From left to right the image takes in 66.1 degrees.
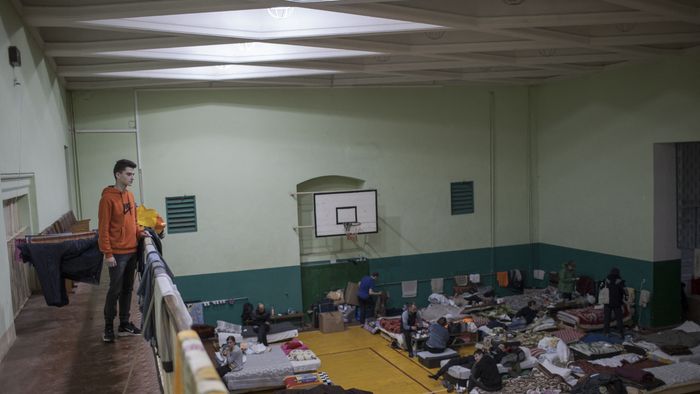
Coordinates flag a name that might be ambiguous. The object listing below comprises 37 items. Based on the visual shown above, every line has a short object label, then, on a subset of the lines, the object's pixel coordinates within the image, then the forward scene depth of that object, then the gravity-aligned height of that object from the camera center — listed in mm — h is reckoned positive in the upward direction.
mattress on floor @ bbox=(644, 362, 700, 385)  7945 -3239
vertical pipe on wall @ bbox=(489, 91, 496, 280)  12938 +278
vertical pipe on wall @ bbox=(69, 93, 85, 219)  10102 +338
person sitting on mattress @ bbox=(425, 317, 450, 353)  9758 -3131
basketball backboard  11531 -872
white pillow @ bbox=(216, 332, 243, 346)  10262 -3135
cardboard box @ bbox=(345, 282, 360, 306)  11992 -2741
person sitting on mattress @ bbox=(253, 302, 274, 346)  10541 -2934
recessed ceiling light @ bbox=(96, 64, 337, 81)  9656 +1884
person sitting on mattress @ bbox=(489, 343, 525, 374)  8859 -3180
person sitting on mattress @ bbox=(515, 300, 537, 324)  11164 -3116
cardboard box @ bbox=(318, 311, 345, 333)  11398 -3186
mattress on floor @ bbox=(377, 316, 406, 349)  10378 -3295
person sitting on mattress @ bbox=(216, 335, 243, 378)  8805 -3062
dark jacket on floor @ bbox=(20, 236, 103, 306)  4340 -669
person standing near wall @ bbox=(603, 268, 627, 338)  10086 -2619
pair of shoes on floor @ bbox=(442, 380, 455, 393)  8469 -3487
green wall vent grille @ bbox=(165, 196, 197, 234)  10875 -734
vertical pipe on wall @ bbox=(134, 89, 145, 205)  10539 +792
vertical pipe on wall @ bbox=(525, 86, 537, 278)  13273 -149
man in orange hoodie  4168 -500
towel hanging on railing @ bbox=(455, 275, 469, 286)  12852 -2703
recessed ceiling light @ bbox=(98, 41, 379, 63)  8359 +1924
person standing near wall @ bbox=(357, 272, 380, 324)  11617 -2667
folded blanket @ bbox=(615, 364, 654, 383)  7906 -3211
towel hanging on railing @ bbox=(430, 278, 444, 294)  12672 -2758
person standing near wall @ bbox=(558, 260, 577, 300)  12234 -2654
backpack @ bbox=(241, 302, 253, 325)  11133 -2875
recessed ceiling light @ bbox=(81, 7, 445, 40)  6867 +1951
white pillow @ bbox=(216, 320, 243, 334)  10841 -3078
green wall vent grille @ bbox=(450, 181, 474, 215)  12797 -727
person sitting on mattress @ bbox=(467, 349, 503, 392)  8133 -3200
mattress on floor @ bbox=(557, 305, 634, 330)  10805 -3157
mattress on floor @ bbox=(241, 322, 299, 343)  10672 -3181
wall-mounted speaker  4559 +1101
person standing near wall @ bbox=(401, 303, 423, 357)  10200 -3010
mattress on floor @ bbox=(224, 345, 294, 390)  8586 -3239
